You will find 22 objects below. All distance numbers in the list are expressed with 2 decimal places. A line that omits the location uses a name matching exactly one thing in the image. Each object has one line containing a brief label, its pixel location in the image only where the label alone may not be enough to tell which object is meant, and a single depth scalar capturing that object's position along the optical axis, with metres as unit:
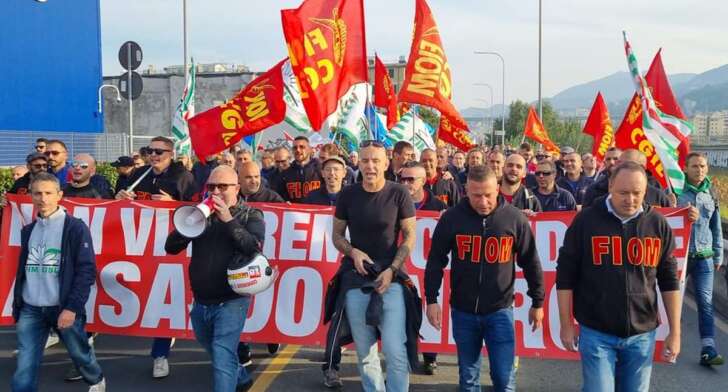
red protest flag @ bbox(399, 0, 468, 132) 9.71
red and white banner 5.99
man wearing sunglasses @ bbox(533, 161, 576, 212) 6.88
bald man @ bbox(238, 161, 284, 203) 6.44
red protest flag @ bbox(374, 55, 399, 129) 15.07
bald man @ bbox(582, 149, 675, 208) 6.18
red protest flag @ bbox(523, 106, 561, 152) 17.56
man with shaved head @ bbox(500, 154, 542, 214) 6.34
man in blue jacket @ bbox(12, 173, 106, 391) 4.67
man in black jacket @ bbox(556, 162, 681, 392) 3.70
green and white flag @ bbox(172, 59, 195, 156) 11.68
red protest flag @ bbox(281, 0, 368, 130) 7.72
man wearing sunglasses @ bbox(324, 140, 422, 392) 4.45
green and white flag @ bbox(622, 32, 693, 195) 6.09
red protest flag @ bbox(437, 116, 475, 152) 14.06
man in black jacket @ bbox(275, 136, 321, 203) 8.59
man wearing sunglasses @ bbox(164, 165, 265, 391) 4.48
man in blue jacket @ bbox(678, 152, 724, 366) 6.10
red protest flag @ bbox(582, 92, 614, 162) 13.70
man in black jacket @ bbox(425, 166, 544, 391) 4.19
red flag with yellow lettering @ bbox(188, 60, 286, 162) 7.93
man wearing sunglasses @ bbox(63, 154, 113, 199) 6.71
